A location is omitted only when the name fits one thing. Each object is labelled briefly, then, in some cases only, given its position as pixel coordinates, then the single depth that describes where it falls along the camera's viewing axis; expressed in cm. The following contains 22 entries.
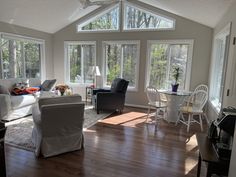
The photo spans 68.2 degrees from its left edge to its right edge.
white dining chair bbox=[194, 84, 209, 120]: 477
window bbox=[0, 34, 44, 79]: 501
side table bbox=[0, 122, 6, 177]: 145
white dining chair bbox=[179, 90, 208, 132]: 379
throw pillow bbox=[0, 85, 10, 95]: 413
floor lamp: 574
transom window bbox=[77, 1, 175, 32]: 536
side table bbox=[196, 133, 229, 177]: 150
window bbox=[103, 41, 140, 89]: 573
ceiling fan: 360
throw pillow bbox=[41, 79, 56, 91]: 539
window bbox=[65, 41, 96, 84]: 631
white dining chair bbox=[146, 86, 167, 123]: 418
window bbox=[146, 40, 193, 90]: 515
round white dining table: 428
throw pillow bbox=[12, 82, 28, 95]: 476
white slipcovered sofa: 391
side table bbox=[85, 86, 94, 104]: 597
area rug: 298
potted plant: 442
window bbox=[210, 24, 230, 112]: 368
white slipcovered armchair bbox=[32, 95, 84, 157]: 252
